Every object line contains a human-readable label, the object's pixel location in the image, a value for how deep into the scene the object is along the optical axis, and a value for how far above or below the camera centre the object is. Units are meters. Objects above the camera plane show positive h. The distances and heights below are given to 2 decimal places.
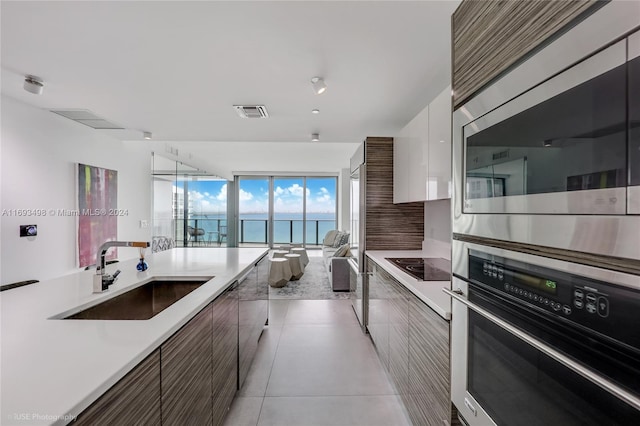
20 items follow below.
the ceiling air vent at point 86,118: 2.97 +1.06
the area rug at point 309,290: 4.46 -1.36
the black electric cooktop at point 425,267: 1.91 -0.45
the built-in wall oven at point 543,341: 0.55 -0.33
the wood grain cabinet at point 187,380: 0.77 -0.64
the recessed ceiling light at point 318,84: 2.15 +0.98
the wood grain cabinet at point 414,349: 1.31 -0.84
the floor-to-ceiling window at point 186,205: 5.08 +0.13
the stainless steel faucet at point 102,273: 1.47 -0.34
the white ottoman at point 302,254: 5.99 -0.95
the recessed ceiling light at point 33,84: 2.20 +1.02
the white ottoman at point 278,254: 5.74 -0.90
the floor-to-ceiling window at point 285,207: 9.21 +0.13
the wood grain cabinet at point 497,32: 0.68 +0.54
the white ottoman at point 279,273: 4.93 -1.12
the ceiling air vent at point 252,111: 2.77 +1.03
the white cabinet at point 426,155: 1.82 +0.44
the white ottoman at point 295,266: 5.32 -1.06
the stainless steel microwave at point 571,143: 0.53 +0.17
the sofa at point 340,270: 4.70 -1.00
